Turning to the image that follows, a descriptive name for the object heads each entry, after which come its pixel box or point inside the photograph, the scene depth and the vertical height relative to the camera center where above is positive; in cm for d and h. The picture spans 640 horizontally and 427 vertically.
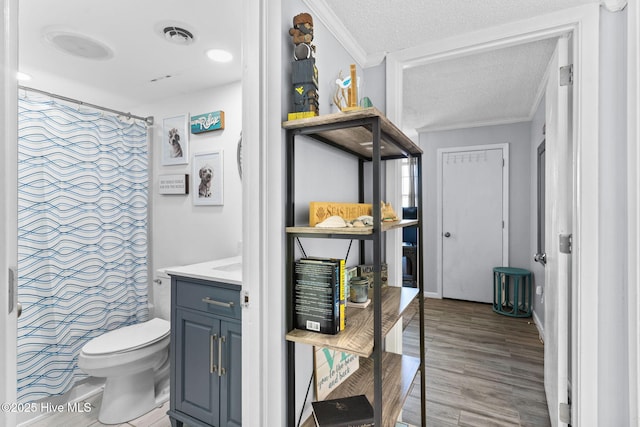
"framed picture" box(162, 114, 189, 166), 262 +59
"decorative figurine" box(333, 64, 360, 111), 118 +47
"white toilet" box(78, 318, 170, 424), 184 -91
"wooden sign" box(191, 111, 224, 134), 245 +70
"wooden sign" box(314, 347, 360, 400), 138 -73
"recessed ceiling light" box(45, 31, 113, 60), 186 +103
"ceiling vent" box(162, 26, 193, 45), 182 +104
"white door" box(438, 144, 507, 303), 408 -12
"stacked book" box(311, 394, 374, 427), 115 -77
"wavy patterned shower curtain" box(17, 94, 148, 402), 197 -16
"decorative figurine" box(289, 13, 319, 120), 118 +51
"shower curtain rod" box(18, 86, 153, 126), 197 +77
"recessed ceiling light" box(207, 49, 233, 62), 206 +103
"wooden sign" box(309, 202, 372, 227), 122 +0
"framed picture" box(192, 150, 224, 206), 247 +26
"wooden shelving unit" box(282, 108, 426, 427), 103 -38
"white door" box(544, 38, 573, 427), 159 -11
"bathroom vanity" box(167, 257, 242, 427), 154 -69
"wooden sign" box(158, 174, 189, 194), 262 +23
